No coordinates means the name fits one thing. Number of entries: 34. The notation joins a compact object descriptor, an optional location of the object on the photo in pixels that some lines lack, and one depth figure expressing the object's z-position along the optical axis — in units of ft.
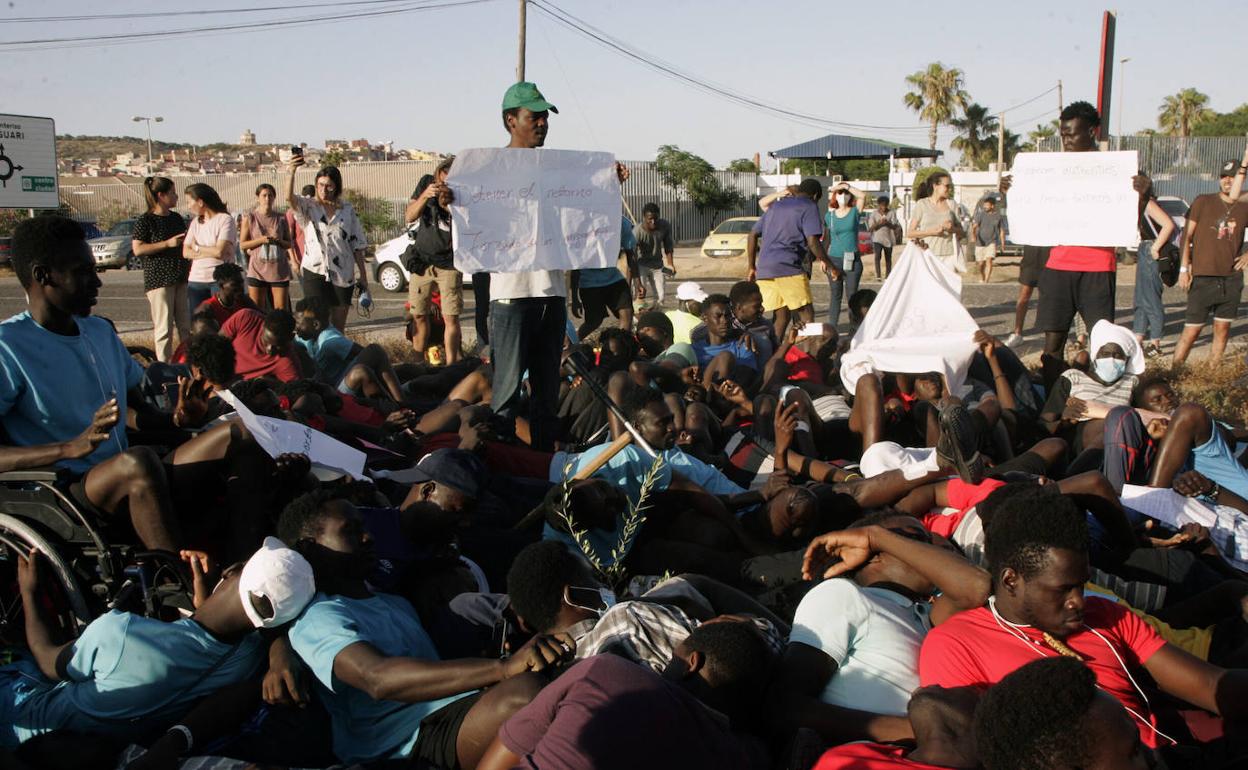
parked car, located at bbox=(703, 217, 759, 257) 85.20
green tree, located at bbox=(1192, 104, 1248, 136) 202.69
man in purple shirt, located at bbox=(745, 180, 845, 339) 32.09
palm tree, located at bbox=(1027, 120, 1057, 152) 164.35
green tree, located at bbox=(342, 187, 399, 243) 110.22
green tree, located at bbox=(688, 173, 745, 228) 121.19
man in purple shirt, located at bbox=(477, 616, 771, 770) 7.72
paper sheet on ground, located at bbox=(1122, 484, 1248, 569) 16.51
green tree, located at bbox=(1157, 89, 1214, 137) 203.51
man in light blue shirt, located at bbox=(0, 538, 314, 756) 11.16
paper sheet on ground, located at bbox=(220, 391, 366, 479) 14.06
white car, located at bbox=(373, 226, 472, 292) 65.36
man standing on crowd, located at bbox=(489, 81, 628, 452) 20.35
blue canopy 128.06
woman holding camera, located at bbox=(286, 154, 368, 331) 32.71
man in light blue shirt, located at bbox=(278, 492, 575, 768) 10.08
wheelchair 12.94
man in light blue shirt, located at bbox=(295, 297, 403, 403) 24.66
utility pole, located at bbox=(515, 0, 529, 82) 81.51
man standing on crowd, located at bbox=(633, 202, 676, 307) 46.65
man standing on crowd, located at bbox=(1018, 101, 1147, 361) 25.53
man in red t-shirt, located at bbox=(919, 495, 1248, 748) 10.36
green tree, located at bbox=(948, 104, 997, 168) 199.52
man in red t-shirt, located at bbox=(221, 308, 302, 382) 23.84
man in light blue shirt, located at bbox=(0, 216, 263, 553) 13.04
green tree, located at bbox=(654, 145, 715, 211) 119.34
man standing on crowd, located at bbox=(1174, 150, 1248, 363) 32.65
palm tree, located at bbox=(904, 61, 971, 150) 199.44
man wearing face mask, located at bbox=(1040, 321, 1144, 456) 21.35
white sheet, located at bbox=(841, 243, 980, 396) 23.32
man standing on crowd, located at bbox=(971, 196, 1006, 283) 64.59
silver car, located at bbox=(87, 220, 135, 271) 92.89
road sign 42.86
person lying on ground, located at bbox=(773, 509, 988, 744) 10.46
